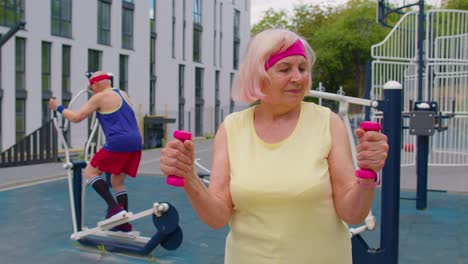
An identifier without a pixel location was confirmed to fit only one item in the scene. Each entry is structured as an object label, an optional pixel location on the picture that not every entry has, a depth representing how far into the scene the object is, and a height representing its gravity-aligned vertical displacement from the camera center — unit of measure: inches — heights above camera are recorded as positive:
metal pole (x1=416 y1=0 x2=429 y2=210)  260.7 -27.7
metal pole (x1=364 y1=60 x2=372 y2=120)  392.9 +23.3
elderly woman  71.2 -8.5
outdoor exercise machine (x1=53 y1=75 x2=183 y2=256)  180.4 -42.4
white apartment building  692.7 +87.9
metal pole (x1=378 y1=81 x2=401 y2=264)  132.4 -16.2
